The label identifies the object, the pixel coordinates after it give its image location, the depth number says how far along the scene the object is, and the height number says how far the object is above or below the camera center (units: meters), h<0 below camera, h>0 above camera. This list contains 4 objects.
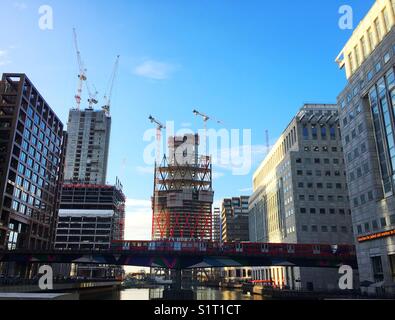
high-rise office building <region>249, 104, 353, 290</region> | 137.00 +33.13
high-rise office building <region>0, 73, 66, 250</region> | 126.94 +41.11
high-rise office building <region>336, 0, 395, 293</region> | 76.31 +30.44
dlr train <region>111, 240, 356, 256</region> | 92.75 +6.58
